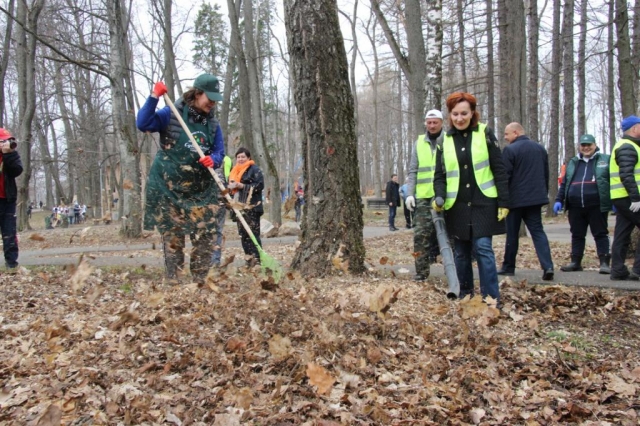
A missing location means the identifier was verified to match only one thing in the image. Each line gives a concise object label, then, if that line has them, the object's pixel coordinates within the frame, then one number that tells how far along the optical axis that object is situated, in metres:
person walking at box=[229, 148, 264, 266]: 7.11
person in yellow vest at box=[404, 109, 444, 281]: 5.83
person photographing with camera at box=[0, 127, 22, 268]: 6.74
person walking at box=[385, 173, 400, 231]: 16.19
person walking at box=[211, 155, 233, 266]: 5.49
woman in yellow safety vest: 4.52
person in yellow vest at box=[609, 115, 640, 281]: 5.93
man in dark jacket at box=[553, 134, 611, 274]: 6.75
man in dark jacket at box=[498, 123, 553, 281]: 6.19
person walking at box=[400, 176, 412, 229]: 16.20
